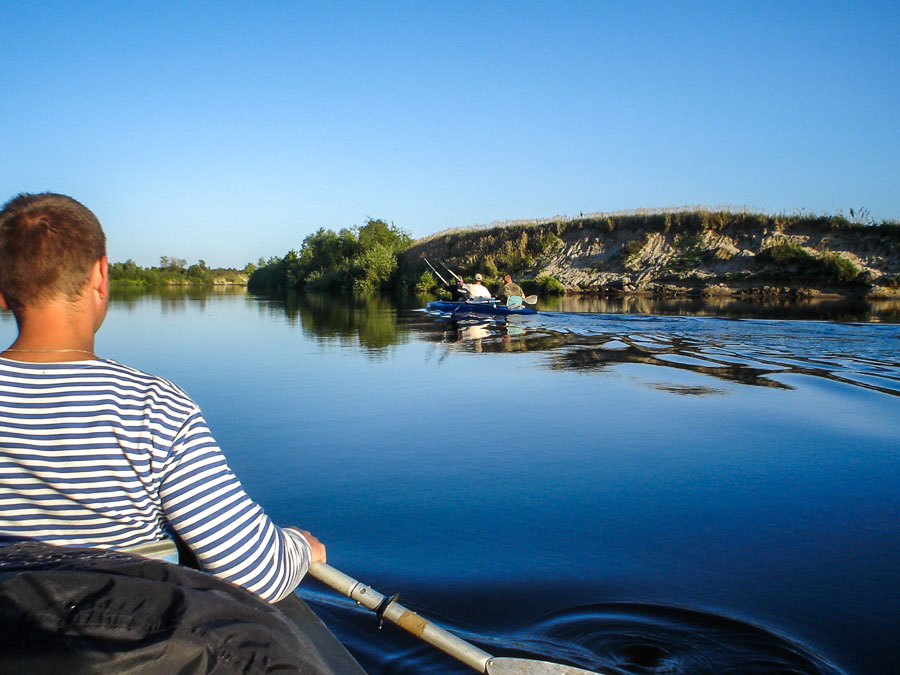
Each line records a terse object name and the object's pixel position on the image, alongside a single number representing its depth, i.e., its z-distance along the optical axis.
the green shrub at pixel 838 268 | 35.44
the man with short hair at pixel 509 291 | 24.77
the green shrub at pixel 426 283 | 51.25
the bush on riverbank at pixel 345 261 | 60.38
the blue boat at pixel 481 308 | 23.55
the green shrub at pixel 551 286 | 44.88
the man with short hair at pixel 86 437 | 1.71
